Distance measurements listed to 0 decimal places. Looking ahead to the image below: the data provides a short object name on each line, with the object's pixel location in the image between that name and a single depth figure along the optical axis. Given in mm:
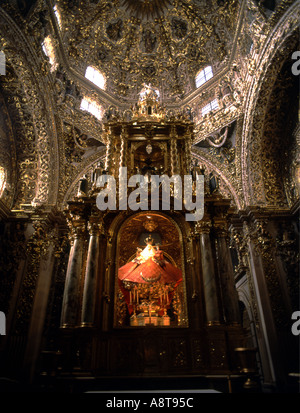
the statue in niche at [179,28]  18080
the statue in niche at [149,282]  8914
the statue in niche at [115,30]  17859
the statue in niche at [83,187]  9594
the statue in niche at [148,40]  18641
